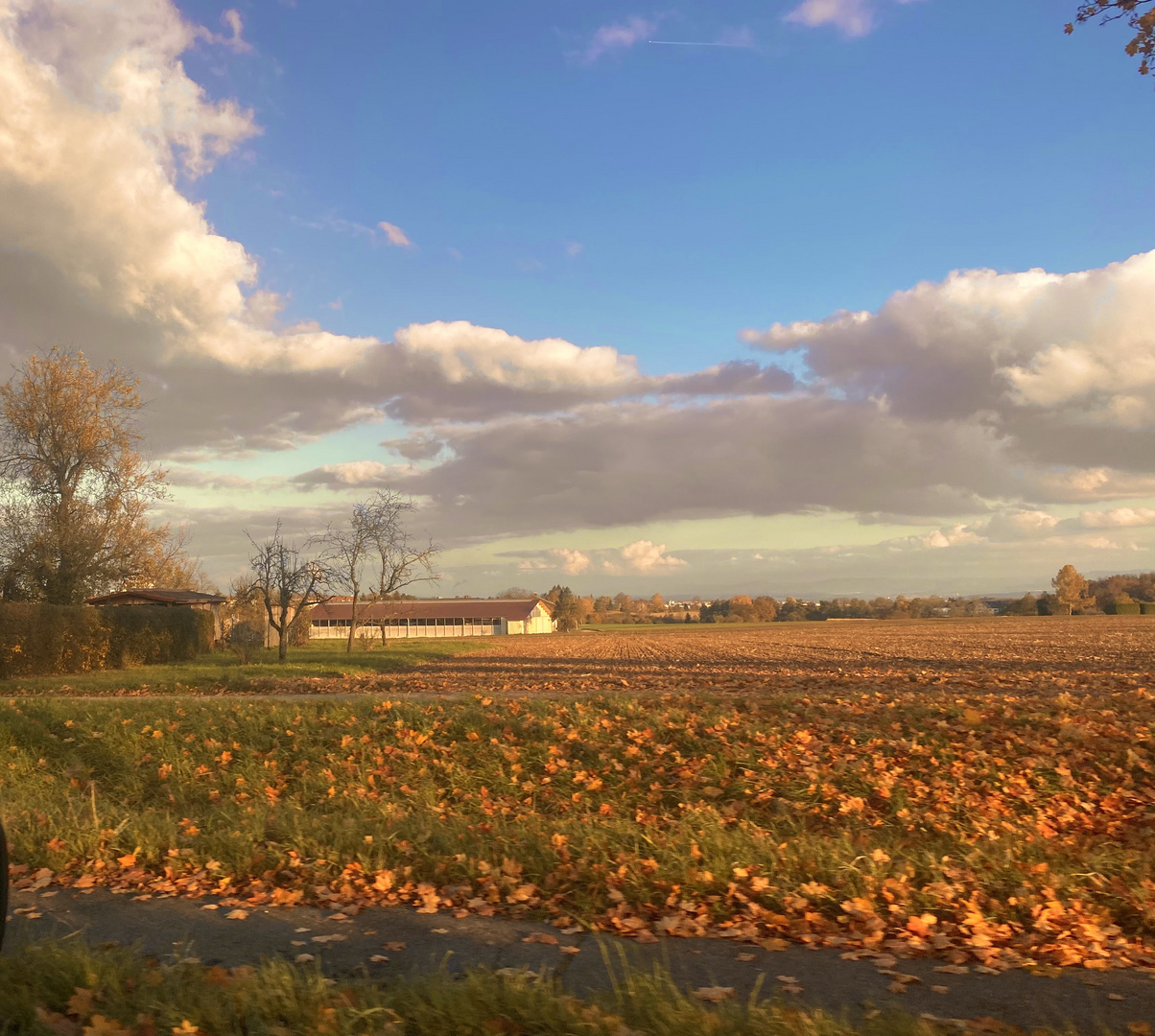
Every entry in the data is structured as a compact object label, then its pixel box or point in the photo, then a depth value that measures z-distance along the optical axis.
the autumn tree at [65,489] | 38.25
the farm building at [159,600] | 38.66
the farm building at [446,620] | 108.39
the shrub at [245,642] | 34.66
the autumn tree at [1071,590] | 122.93
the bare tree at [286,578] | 37.97
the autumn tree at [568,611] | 140.62
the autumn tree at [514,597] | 122.18
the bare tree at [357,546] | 42.66
